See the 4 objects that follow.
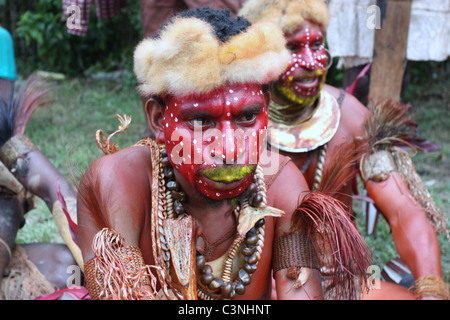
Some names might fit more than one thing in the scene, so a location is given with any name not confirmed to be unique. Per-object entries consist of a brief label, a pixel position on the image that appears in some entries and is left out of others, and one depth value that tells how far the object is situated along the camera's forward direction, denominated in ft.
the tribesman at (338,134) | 9.13
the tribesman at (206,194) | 5.77
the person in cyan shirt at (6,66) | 10.73
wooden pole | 12.91
